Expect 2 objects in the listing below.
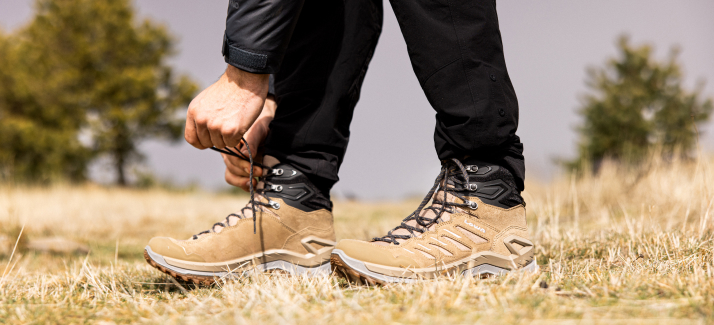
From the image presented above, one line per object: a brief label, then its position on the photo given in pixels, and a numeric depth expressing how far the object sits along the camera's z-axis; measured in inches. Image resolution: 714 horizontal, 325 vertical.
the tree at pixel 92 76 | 654.5
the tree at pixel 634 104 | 721.6
